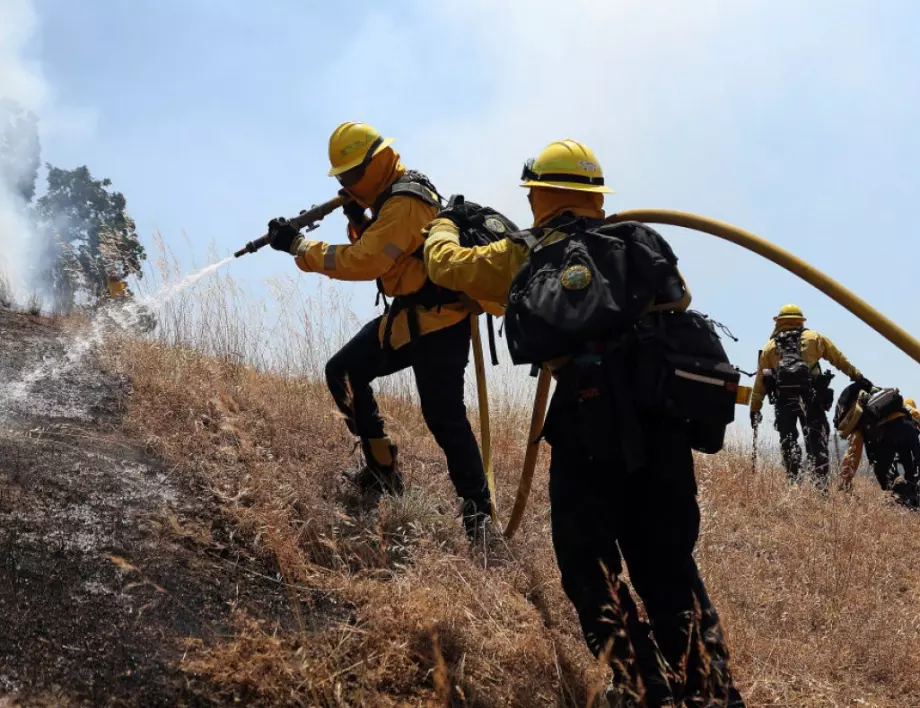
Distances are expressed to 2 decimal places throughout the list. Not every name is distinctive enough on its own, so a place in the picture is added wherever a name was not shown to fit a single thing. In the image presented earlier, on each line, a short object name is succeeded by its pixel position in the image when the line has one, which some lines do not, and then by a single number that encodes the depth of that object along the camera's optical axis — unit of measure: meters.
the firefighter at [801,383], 8.84
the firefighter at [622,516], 2.78
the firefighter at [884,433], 8.55
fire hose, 2.66
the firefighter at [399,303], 4.34
